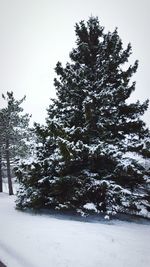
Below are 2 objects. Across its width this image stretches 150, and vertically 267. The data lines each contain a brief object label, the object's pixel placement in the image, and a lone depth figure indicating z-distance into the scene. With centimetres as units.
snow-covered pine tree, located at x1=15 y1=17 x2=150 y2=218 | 1049
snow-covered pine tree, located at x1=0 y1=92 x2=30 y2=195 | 3003
